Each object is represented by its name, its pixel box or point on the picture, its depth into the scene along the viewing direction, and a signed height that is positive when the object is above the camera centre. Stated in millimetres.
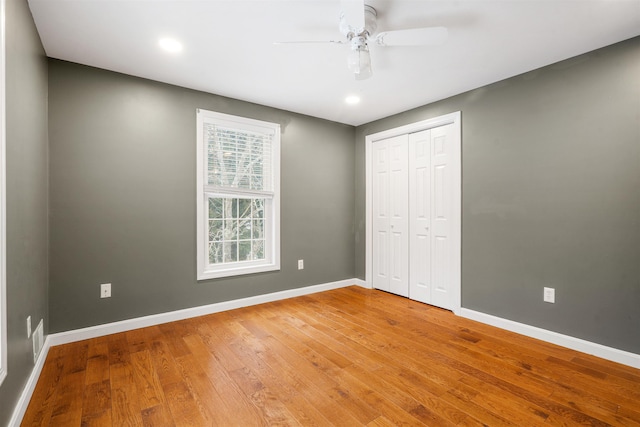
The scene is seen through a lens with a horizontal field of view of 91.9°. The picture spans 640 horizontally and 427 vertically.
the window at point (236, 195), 3352 +215
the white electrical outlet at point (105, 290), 2775 -688
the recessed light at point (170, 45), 2332 +1309
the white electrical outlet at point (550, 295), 2676 -707
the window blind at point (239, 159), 3430 +641
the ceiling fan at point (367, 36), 1879 +1128
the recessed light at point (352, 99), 3498 +1320
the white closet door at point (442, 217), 3445 -38
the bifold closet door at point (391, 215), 3975 -23
